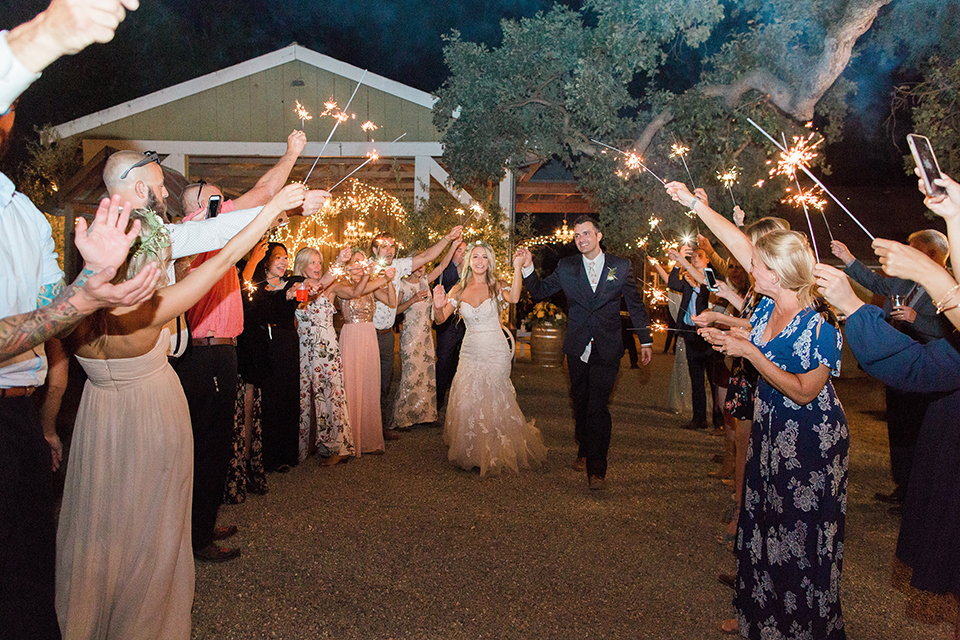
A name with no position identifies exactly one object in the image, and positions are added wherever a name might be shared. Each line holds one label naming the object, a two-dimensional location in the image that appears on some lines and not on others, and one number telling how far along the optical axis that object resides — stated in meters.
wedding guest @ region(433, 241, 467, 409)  8.60
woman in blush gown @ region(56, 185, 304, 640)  2.56
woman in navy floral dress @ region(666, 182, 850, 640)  2.88
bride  5.92
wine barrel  12.69
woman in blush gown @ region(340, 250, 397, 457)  6.43
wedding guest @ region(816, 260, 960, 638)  2.23
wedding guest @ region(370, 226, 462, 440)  6.96
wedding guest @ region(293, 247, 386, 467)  6.07
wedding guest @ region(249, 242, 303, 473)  5.60
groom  5.61
